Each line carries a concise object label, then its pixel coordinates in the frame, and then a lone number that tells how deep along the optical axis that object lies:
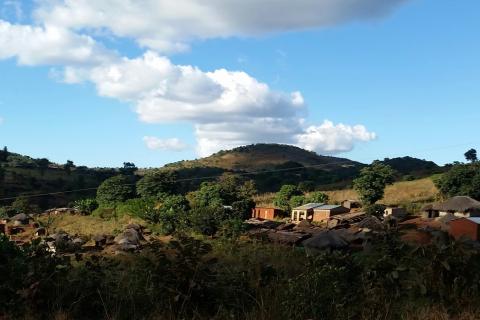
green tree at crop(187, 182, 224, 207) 46.38
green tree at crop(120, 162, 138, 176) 111.34
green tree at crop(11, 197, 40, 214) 55.51
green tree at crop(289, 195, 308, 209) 49.49
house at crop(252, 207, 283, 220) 47.78
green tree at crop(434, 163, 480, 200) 42.06
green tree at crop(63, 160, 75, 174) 97.14
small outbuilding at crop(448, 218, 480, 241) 29.92
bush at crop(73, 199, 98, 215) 55.62
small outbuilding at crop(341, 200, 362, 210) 46.91
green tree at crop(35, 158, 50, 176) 93.79
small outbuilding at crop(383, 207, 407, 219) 38.75
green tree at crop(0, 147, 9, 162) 103.89
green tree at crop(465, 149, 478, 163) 95.11
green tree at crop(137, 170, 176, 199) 56.94
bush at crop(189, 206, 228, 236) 34.56
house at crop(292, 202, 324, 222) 44.41
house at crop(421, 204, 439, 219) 39.16
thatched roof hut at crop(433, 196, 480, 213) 36.69
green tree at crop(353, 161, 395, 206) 44.84
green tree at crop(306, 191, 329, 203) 49.29
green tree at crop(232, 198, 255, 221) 44.41
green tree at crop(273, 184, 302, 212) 51.78
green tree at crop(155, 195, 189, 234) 37.44
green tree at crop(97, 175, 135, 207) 57.25
